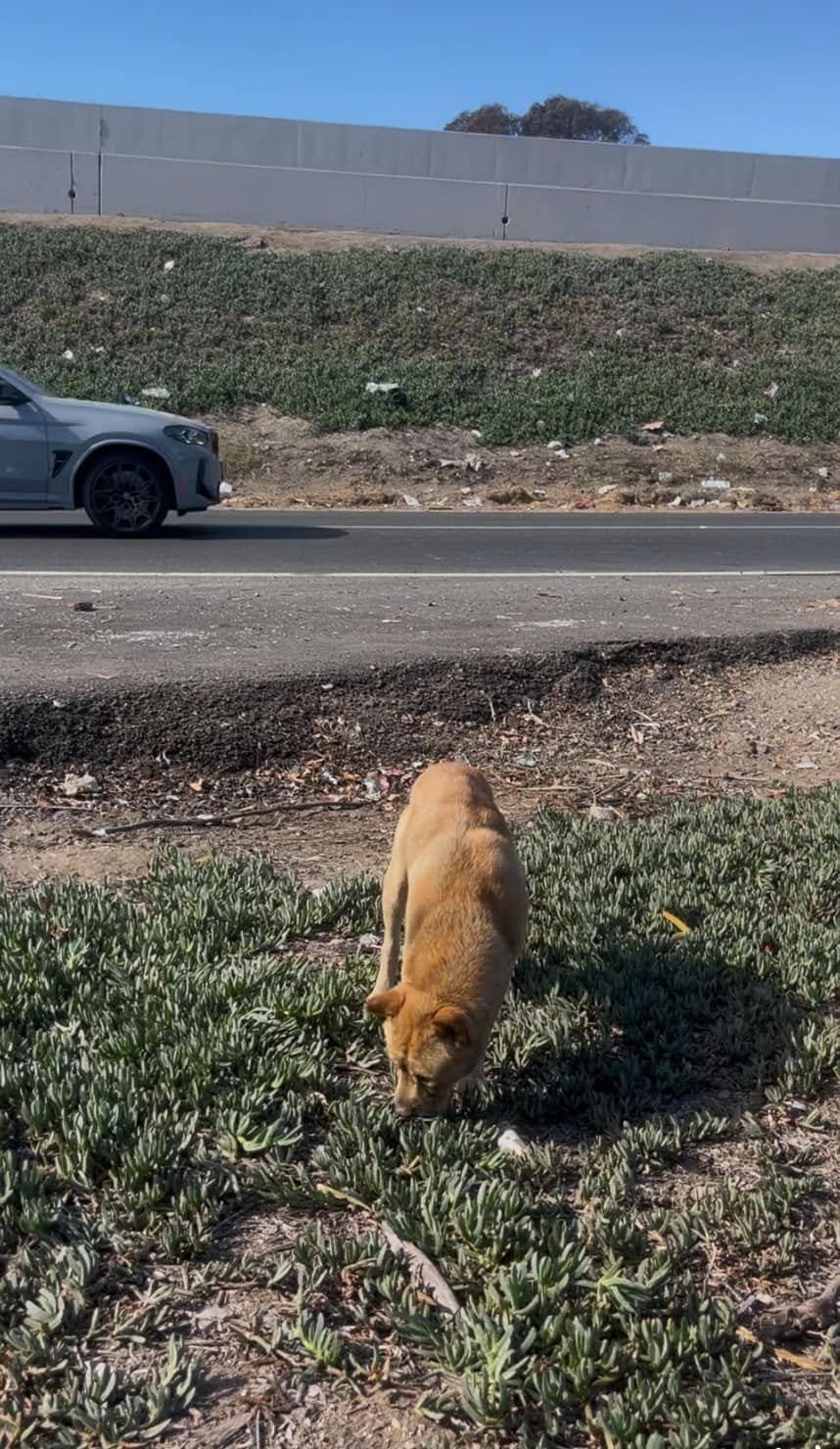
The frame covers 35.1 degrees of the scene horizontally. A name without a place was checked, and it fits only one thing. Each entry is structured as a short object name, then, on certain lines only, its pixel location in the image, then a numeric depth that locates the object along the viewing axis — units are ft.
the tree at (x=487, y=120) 257.34
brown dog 11.88
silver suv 43.93
